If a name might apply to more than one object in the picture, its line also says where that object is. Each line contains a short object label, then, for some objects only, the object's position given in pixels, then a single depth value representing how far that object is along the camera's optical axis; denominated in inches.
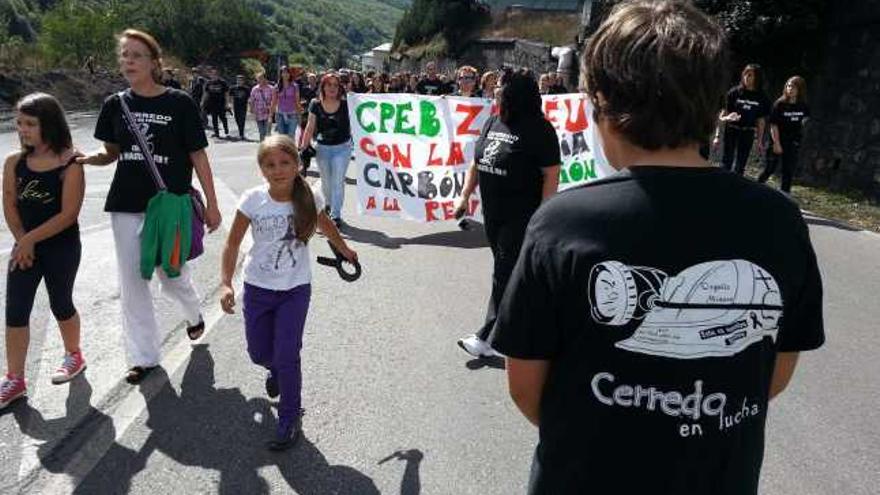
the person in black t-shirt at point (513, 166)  174.7
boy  55.6
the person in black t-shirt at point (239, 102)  813.2
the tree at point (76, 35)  1600.6
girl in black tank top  154.6
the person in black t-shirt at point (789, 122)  429.1
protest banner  345.4
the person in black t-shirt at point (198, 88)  868.0
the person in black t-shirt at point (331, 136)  350.3
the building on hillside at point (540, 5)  1552.9
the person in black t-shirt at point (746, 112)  428.1
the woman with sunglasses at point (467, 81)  425.7
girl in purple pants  142.3
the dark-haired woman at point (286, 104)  578.6
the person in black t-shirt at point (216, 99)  773.3
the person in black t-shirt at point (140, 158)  164.1
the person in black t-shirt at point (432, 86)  610.4
